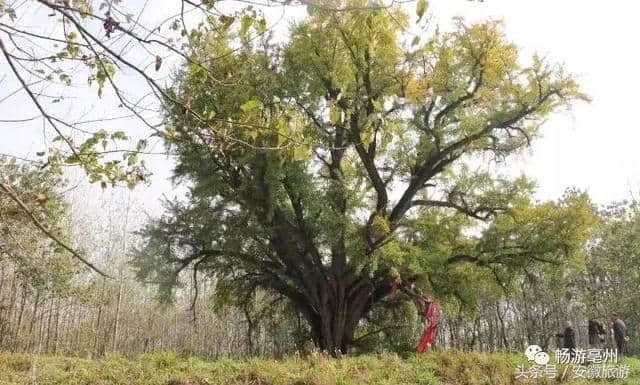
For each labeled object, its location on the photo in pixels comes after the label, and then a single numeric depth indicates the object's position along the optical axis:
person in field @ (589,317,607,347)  13.43
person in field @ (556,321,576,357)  13.06
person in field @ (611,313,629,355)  13.27
